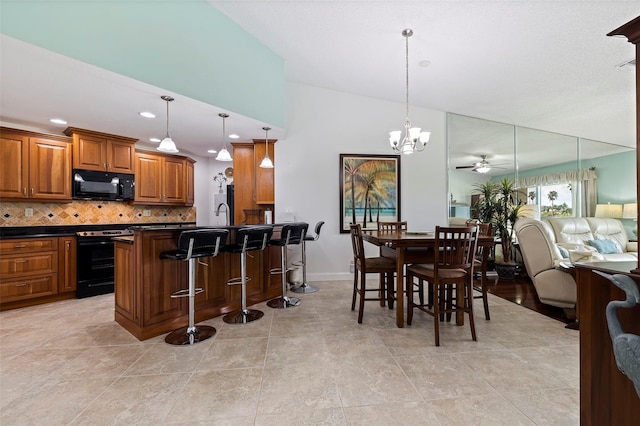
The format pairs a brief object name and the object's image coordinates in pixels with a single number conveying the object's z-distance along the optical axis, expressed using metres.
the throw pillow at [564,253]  3.44
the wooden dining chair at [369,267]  2.83
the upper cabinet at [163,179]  4.61
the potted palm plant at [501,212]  4.78
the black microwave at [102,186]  3.89
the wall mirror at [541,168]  4.98
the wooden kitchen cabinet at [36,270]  3.22
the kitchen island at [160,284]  2.48
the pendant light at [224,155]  3.30
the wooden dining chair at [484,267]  2.73
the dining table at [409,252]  2.50
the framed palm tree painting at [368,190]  4.66
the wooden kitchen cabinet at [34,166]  3.40
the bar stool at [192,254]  2.36
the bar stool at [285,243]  3.36
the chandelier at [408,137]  3.03
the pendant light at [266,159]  3.71
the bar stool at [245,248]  2.84
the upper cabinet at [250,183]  4.56
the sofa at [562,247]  3.05
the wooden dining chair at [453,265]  2.31
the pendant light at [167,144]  2.78
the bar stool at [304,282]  3.98
